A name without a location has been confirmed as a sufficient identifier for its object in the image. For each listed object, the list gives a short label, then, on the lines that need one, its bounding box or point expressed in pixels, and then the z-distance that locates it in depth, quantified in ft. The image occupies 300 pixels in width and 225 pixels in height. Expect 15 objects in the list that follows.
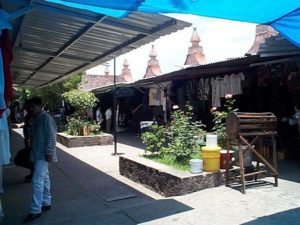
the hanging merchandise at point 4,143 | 14.69
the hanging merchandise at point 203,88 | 34.23
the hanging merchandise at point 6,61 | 12.11
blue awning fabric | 9.52
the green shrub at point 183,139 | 20.21
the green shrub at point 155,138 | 22.81
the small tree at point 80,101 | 43.58
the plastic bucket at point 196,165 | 17.84
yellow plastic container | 18.49
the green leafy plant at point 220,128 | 22.36
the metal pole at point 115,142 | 32.43
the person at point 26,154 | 21.07
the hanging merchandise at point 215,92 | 32.43
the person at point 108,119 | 56.11
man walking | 14.68
